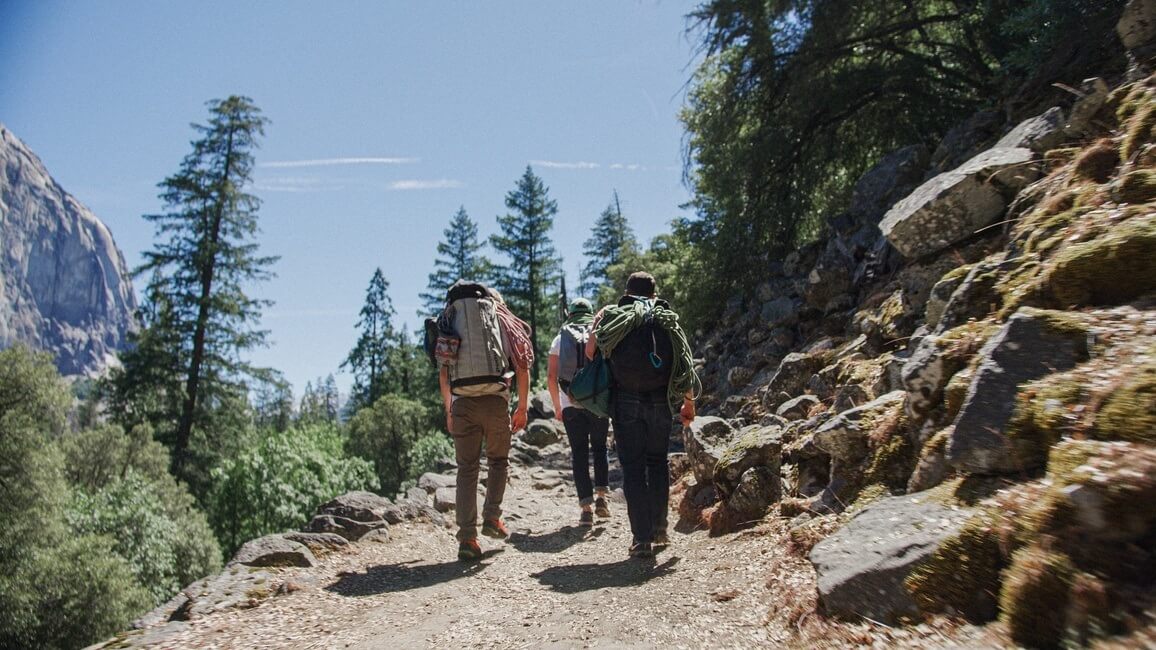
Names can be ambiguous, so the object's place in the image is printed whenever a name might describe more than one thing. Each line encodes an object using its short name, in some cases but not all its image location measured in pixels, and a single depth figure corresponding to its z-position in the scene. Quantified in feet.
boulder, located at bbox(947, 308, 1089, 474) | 8.08
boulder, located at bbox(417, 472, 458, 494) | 27.73
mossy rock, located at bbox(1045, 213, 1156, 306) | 8.59
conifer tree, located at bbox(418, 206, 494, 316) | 123.95
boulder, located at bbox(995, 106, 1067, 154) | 16.12
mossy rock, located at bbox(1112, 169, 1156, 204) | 10.21
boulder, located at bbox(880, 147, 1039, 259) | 16.15
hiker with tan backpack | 16.43
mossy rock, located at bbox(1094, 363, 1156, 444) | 6.16
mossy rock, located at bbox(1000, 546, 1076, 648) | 5.69
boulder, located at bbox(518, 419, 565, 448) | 46.03
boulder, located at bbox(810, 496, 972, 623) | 7.79
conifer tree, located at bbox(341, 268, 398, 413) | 147.64
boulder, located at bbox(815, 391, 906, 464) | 12.75
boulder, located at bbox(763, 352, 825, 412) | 22.16
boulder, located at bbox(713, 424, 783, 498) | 16.16
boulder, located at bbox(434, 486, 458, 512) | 24.30
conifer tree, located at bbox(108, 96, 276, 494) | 82.99
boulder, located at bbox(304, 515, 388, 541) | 19.25
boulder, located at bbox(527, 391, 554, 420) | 55.57
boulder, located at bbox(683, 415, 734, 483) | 19.01
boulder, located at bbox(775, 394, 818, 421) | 18.69
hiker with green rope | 15.07
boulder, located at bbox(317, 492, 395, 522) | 20.18
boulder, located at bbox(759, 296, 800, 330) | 31.76
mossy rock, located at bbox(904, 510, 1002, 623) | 6.92
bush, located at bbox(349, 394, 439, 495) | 106.11
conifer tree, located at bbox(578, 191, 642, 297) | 164.45
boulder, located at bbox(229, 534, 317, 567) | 15.52
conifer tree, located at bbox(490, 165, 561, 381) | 121.49
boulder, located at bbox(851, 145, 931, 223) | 29.19
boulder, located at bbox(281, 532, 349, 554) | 17.53
